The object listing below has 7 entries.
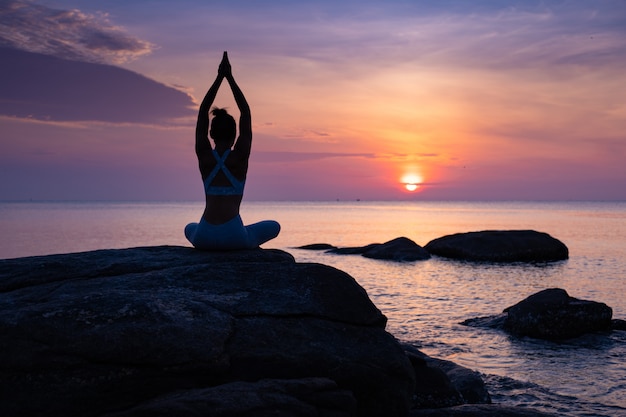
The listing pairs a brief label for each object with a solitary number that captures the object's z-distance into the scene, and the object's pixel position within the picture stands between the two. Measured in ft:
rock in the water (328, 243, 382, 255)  133.08
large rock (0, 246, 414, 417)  17.28
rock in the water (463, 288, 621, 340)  51.03
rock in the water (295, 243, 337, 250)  147.74
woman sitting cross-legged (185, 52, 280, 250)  27.84
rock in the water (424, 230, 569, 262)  118.93
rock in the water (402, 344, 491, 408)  27.68
